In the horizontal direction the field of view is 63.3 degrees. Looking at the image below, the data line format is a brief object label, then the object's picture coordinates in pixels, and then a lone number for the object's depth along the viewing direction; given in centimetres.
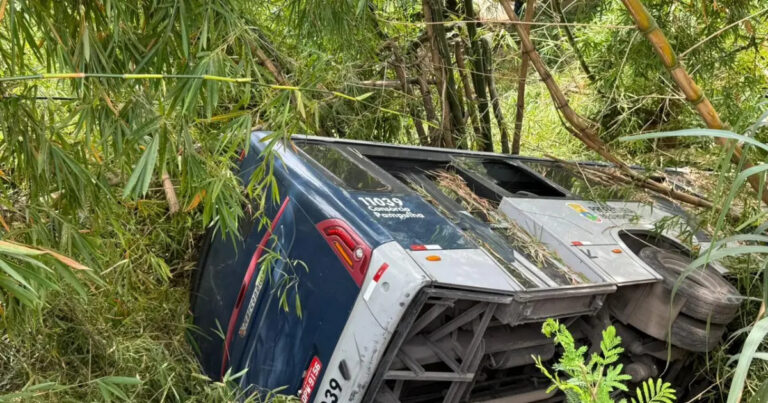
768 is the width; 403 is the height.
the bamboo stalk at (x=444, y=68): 400
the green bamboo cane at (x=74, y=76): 135
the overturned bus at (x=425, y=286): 210
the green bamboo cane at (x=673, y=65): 212
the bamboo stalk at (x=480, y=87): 448
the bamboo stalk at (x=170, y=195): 323
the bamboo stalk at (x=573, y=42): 449
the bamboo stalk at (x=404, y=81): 451
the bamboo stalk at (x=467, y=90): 451
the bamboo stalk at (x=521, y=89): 367
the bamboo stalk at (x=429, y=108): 457
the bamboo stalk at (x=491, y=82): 461
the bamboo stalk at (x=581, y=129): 316
